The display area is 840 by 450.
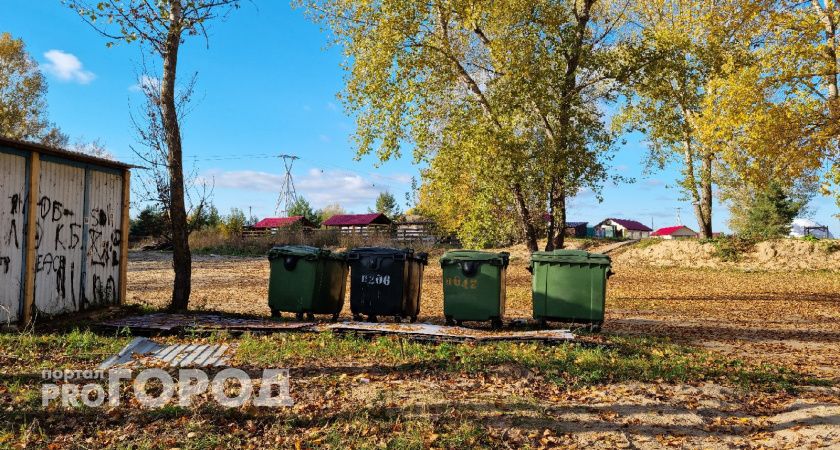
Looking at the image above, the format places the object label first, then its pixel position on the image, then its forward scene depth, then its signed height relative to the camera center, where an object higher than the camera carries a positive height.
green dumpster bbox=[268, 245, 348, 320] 9.90 -0.73
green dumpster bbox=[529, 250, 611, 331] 9.41 -0.73
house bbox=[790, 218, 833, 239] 37.72 +0.98
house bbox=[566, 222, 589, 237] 63.11 +1.38
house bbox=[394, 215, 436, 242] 39.25 +0.54
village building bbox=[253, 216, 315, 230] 56.38 +1.71
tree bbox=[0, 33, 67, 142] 33.38 +8.34
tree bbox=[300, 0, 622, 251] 15.20 +3.97
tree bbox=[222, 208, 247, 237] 40.25 +0.95
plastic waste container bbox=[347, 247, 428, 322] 9.63 -0.71
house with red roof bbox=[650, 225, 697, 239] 80.39 +1.54
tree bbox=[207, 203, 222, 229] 42.67 +1.26
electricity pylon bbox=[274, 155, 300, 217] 60.19 +4.86
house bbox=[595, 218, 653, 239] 77.00 +1.85
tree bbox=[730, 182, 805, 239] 33.00 +1.86
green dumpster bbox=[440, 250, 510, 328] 9.44 -0.74
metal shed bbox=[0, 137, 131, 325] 8.37 +0.04
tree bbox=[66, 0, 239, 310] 9.81 +2.38
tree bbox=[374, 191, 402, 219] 66.24 +3.96
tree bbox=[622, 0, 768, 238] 15.84 +5.09
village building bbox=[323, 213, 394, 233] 60.09 +1.90
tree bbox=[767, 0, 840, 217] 14.08 +4.58
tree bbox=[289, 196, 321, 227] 59.19 +2.77
